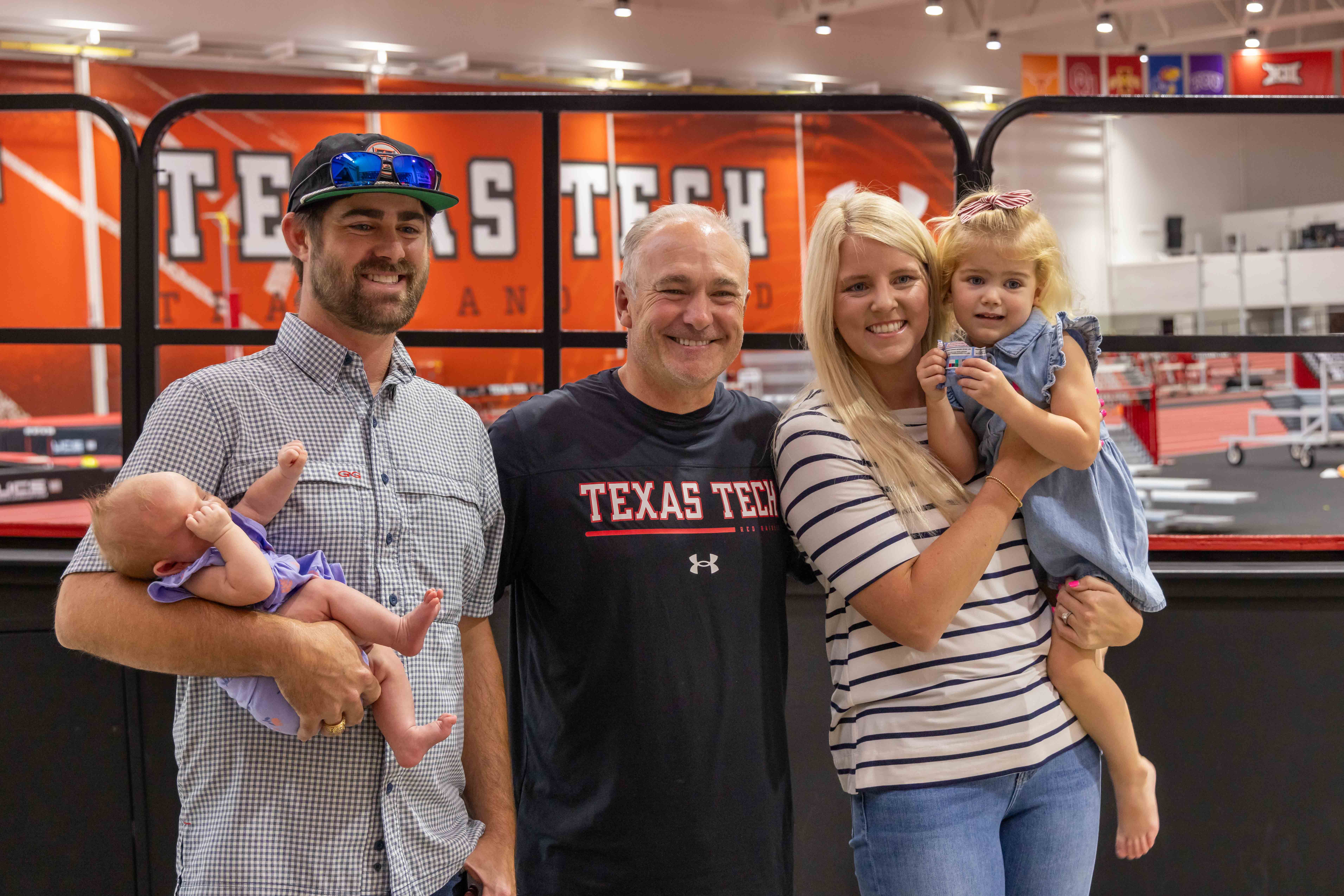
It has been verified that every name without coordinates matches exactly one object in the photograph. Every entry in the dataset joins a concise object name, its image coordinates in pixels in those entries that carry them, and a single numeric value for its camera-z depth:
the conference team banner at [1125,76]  10.66
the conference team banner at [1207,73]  11.45
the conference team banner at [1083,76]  10.16
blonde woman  1.52
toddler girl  1.64
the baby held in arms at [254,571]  1.34
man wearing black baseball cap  1.40
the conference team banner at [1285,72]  12.70
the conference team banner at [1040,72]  9.70
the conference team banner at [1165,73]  11.34
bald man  1.69
